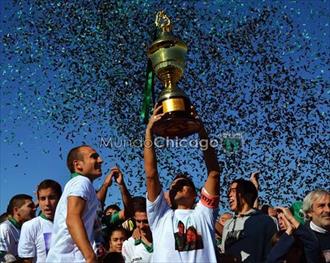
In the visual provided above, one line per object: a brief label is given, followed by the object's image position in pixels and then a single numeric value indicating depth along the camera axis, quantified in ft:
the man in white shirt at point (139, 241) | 18.47
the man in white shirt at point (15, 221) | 21.56
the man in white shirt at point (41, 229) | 17.28
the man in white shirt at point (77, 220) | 12.17
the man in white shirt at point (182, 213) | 13.01
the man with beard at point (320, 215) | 15.10
